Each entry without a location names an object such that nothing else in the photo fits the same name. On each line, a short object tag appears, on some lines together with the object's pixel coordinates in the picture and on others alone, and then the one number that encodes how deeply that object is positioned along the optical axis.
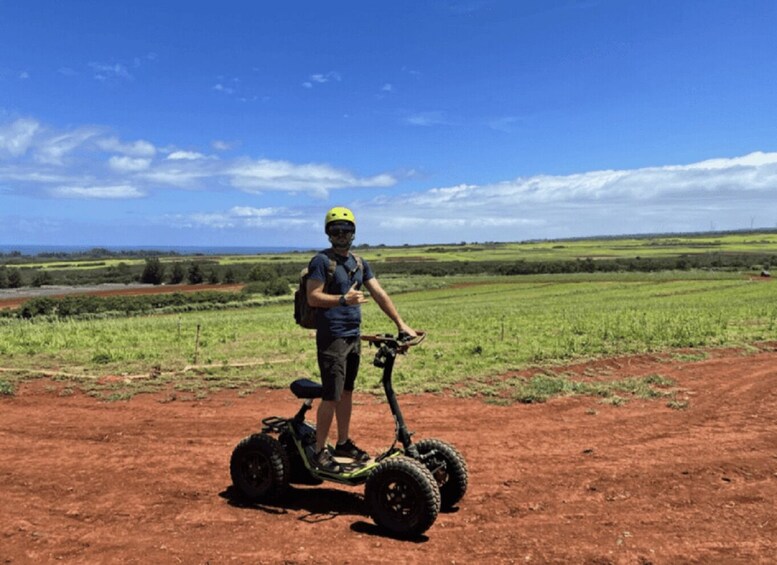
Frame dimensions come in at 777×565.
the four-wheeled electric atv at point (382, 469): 4.80
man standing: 5.21
